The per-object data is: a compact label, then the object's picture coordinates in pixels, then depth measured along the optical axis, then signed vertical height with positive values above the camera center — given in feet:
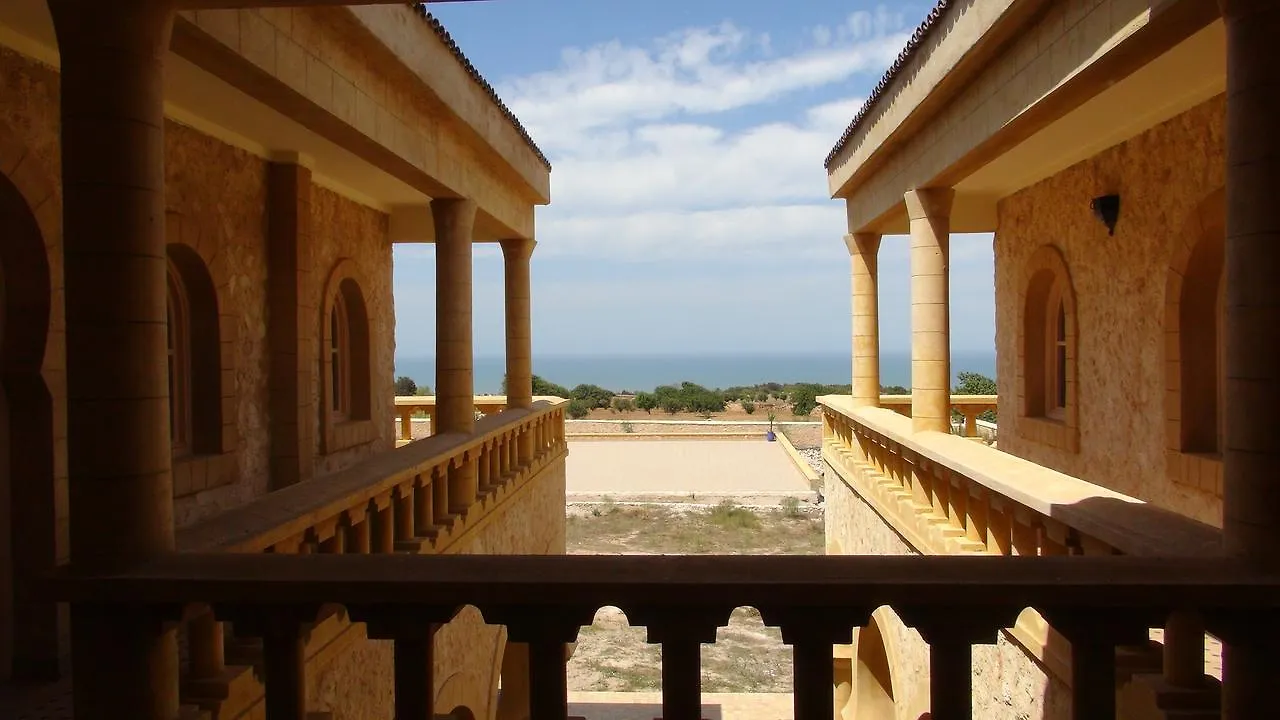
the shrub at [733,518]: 64.69 -12.79
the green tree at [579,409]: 162.91 -10.48
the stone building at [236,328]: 10.08 +0.73
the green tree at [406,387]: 152.97 -5.43
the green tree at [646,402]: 181.47 -10.06
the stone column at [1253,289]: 9.39 +0.66
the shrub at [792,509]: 68.69 -12.72
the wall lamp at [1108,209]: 28.96 +4.82
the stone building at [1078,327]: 9.57 +0.65
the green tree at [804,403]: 150.41 -8.97
